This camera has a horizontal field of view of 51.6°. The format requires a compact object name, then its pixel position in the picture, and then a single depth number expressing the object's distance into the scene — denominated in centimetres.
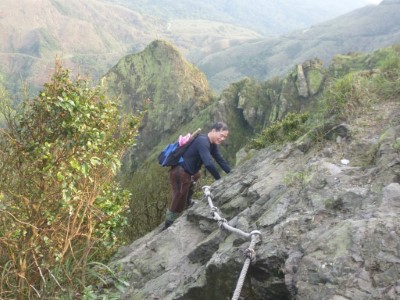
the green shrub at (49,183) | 582
